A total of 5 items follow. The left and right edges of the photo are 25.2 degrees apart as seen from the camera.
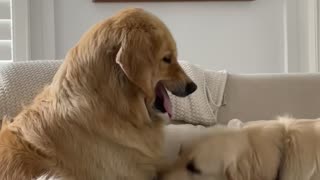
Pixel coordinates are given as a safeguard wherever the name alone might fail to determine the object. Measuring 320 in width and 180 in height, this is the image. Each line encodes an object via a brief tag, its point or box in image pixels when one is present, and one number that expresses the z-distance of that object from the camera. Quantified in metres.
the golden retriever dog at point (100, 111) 1.58
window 2.60
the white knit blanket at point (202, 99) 2.09
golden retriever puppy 1.60
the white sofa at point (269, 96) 2.21
